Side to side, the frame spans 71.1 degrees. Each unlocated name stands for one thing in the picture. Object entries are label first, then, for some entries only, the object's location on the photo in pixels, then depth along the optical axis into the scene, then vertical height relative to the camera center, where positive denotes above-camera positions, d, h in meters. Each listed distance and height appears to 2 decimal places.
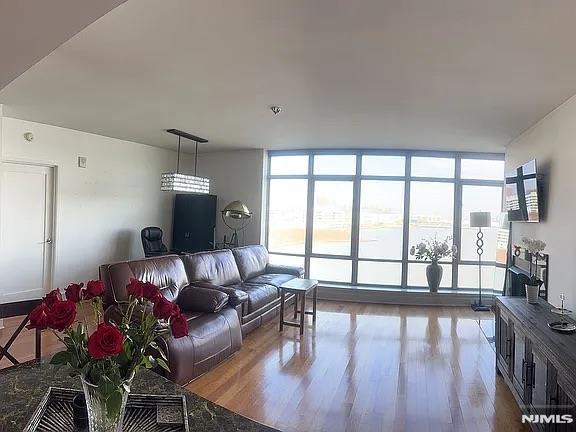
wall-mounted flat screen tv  4.14 +0.36
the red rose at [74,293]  1.18 -0.24
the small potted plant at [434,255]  6.60 -0.52
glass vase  1.09 -0.55
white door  5.29 -0.30
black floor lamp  5.99 +0.04
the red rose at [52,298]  1.12 -0.25
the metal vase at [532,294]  3.52 -0.59
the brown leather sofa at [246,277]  4.57 -0.81
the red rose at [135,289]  1.25 -0.24
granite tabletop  1.31 -0.69
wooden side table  4.86 -0.89
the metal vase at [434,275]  6.59 -0.85
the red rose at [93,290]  1.26 -0.25
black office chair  6.78 -0.49
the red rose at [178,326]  1.20 -0.33
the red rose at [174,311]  1.21 -0.29
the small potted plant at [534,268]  3.52 -0.43
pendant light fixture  5.73 +0.49
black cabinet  7.55 -0.15
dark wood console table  2.23 -0.88
